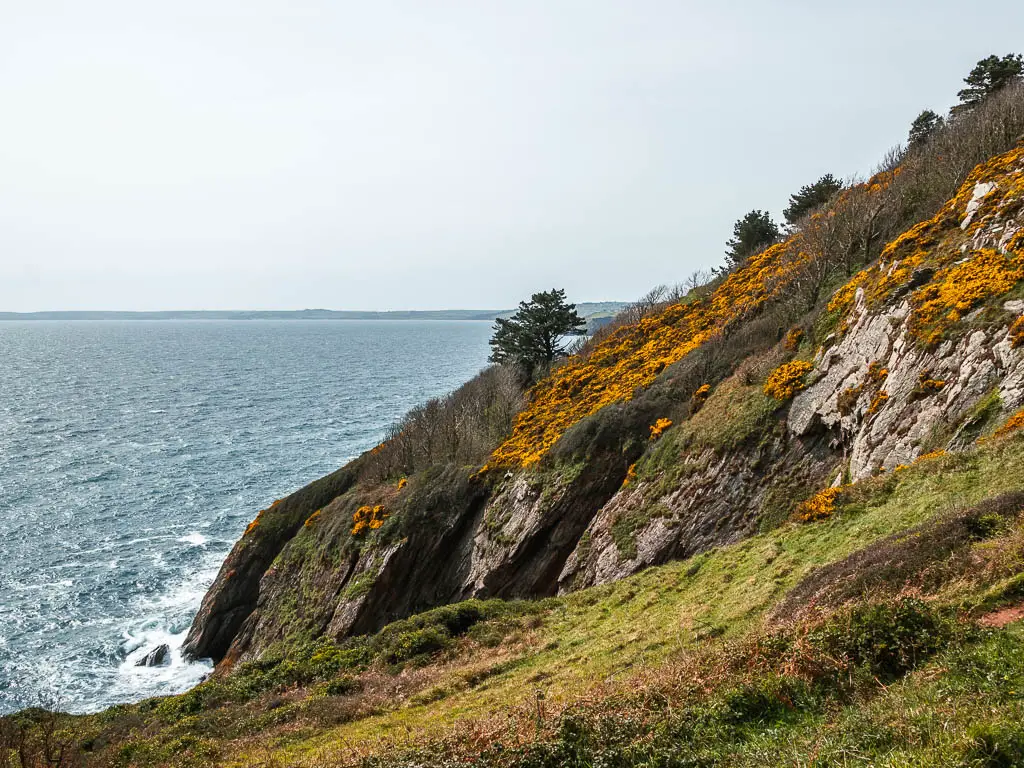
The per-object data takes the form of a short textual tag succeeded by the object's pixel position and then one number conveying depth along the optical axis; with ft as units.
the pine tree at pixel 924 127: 177.64
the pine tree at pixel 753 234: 210.18
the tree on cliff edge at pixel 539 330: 198.49
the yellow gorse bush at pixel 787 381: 86.33
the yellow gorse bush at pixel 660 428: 104.68
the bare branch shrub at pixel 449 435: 144.36
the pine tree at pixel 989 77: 160.15
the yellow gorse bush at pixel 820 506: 59.93
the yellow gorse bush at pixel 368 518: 117.80
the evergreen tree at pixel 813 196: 199.00
